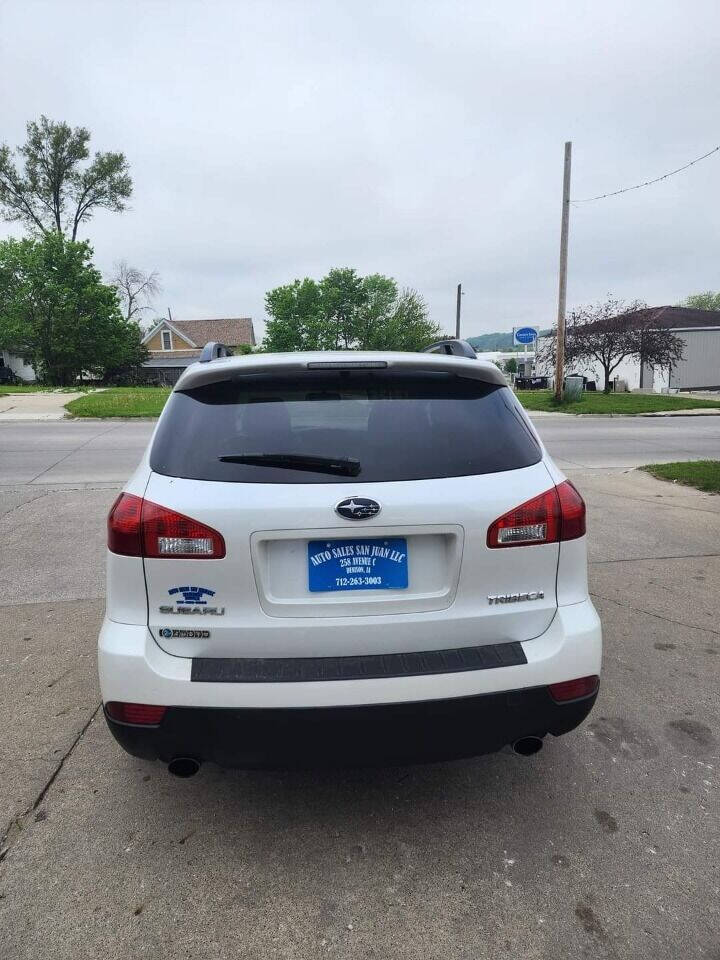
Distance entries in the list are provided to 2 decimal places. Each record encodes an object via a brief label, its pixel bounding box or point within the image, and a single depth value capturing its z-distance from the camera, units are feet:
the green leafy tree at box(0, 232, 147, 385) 132.26
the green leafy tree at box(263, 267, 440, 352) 216.54
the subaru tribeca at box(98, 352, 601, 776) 6.88
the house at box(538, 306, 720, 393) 131.44
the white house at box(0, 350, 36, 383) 181.02
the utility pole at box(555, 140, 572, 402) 75.58
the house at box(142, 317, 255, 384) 194.63
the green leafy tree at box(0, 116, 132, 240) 156.56
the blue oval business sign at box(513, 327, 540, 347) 103.55
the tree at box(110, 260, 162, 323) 221.25
